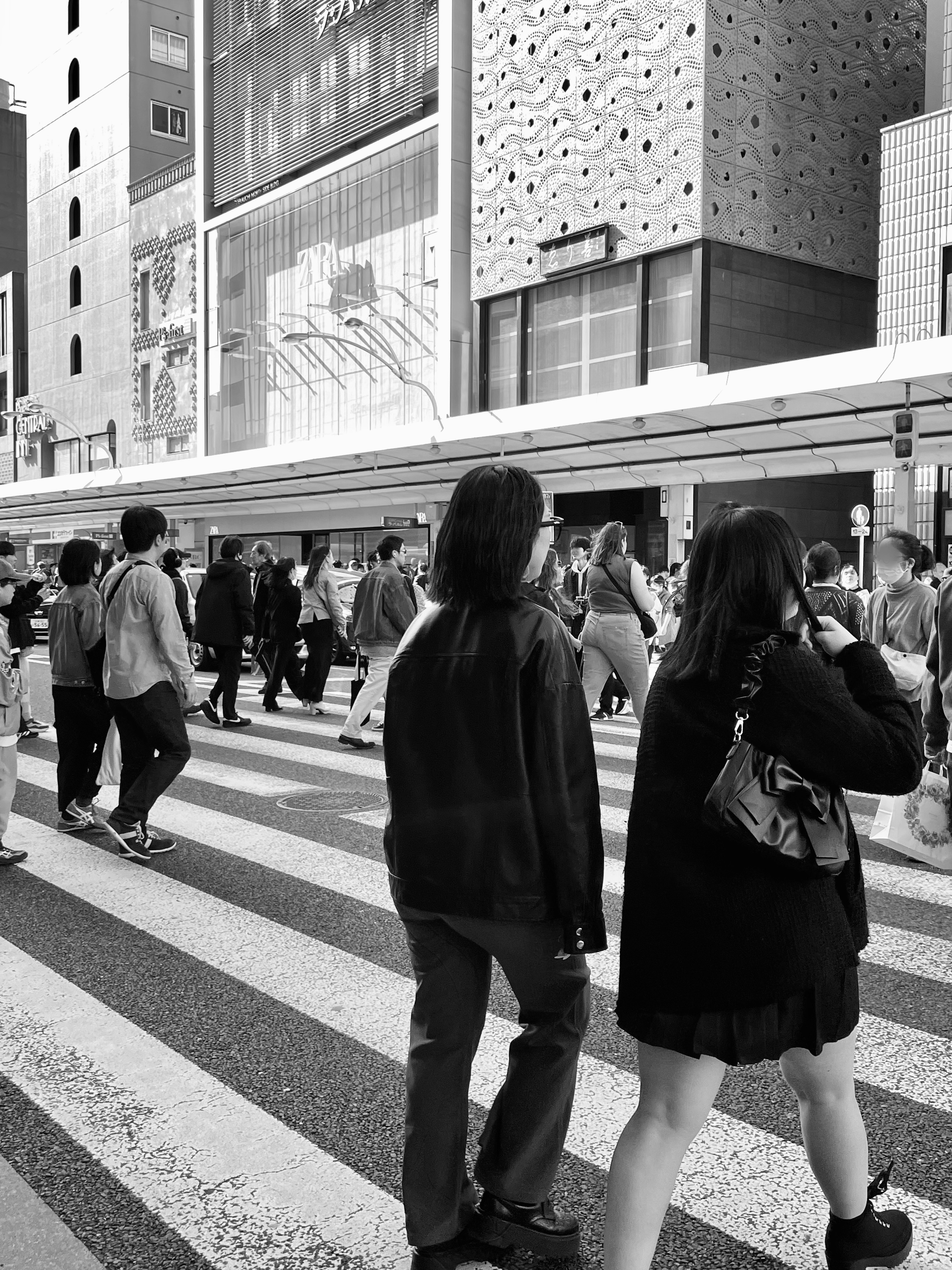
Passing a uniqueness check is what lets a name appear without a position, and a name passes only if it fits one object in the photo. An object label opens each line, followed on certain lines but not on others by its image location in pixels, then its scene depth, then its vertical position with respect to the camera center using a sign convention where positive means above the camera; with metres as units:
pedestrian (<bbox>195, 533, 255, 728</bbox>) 12.24 -0.76
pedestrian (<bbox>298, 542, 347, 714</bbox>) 13.00 -0.79
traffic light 16.53 +1.58
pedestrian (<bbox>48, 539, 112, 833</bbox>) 7.21 -0.83
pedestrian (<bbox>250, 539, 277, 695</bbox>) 13.85 -0.60
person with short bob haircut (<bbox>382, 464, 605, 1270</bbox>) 2.44 -0.65
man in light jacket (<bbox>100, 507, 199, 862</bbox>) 6.45 -0.69
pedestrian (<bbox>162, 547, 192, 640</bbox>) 13.05 -0.29
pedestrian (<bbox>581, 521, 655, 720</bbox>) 9.60 -0.52
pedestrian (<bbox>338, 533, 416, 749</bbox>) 10.55 -0.66
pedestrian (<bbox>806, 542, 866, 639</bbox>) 7.13 -0.23
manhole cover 7.94 -1.76
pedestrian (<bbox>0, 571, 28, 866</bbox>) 6.11 -0.97
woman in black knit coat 2.17 -0.64
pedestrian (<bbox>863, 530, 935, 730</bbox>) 7.11 -0.38
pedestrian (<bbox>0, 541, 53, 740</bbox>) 8.13 -0.54
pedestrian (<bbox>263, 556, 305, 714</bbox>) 13.32 -0.87
